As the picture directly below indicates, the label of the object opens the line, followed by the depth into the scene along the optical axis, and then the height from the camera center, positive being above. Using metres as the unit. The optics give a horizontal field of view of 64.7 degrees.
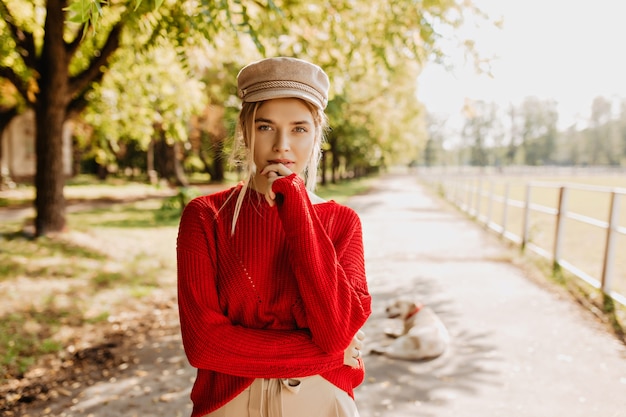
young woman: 1.44 -0.38
